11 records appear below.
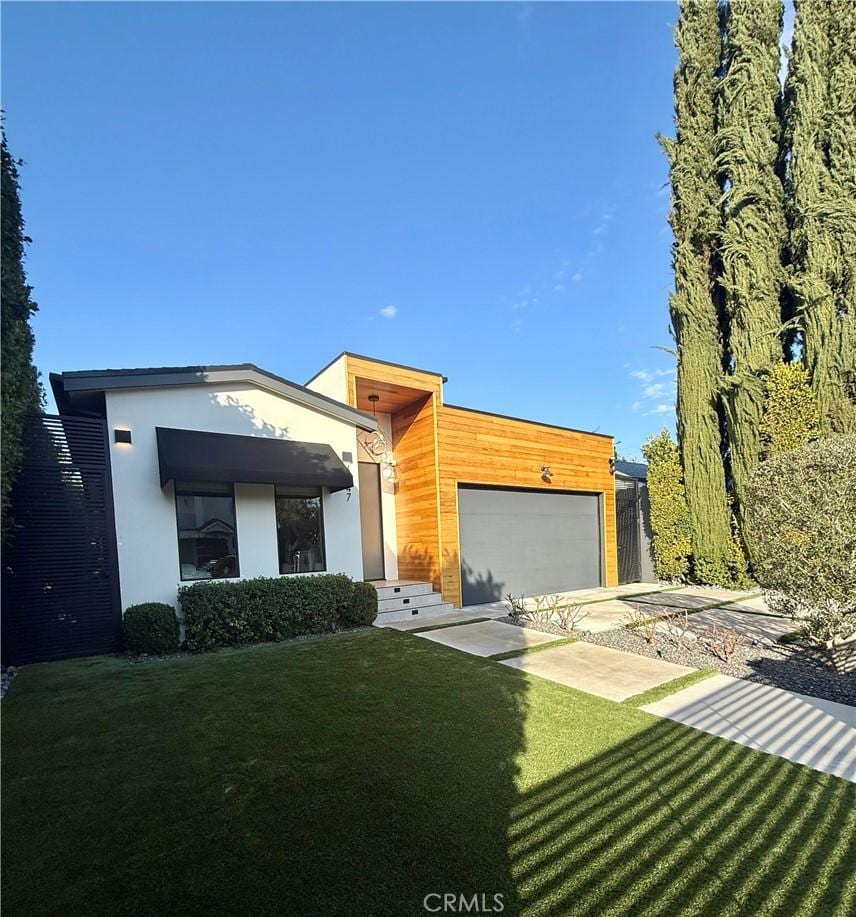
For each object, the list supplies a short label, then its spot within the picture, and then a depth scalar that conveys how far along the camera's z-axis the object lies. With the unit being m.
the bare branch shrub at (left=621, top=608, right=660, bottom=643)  6.96
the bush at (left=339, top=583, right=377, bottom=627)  8.47
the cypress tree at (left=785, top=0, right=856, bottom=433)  11.45
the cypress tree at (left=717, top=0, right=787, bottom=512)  12.22
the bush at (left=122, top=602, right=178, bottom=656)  6.66
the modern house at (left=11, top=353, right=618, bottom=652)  7.28
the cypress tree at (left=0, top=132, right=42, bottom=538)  5.60
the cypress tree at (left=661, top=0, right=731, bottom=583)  12.92
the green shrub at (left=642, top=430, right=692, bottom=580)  13.78
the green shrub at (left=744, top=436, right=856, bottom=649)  5.29
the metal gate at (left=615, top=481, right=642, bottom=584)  14.70
